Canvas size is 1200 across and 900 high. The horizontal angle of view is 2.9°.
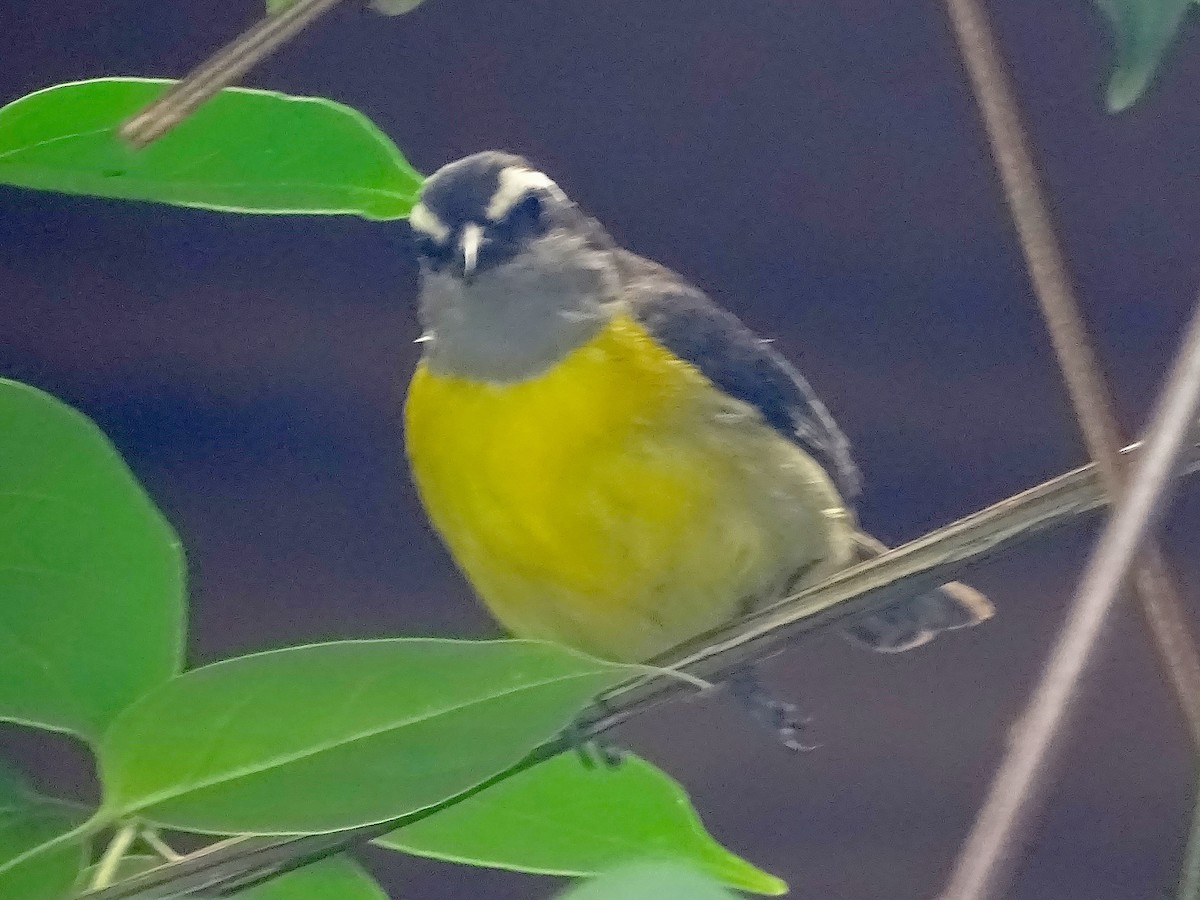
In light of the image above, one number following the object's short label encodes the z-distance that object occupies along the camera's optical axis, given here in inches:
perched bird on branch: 114.7
